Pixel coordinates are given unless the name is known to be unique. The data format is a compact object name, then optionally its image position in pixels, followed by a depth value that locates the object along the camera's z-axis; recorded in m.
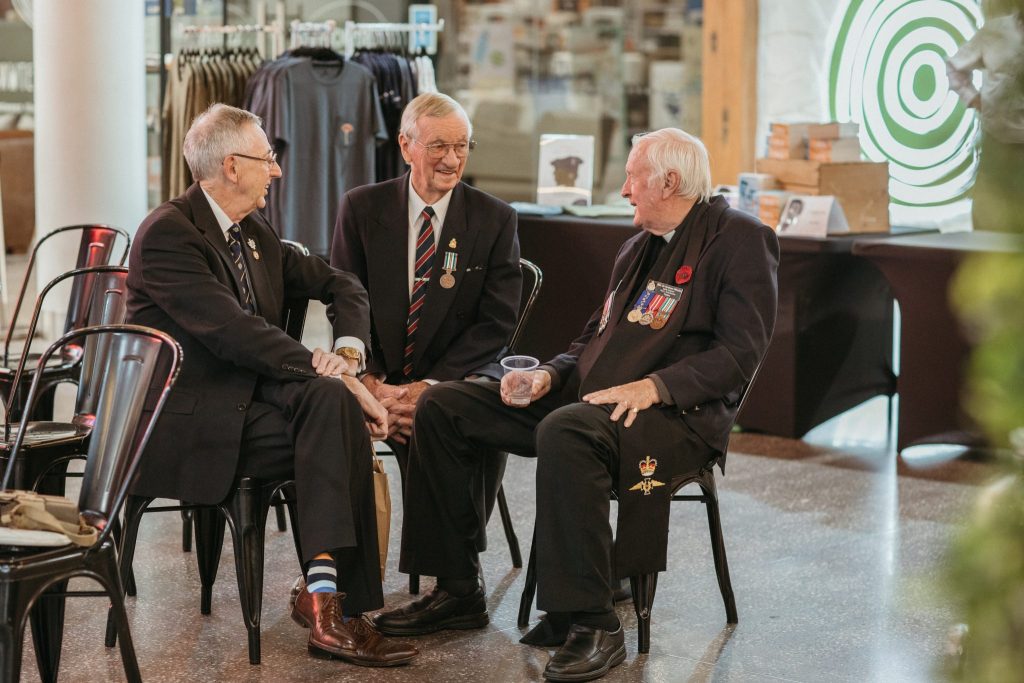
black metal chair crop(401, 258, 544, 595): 7.33
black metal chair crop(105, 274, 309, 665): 5.88
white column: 12.29
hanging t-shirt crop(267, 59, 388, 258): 12.95
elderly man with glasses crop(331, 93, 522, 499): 7.06
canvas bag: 4.64
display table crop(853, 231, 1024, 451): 9.52
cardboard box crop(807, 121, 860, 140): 10.59
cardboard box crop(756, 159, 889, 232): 10.56
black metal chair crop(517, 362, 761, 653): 6.00
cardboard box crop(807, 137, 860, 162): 10.62
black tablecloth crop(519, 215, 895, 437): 10.23
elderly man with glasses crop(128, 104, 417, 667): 5.86
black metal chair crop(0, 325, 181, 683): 4.48
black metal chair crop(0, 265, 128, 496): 5.77
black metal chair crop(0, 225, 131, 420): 7.20
